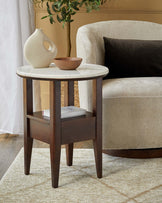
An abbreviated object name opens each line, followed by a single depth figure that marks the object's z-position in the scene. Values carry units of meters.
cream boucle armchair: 3.22
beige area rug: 2.62
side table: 2.68
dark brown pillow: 3.68
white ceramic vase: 2.89
